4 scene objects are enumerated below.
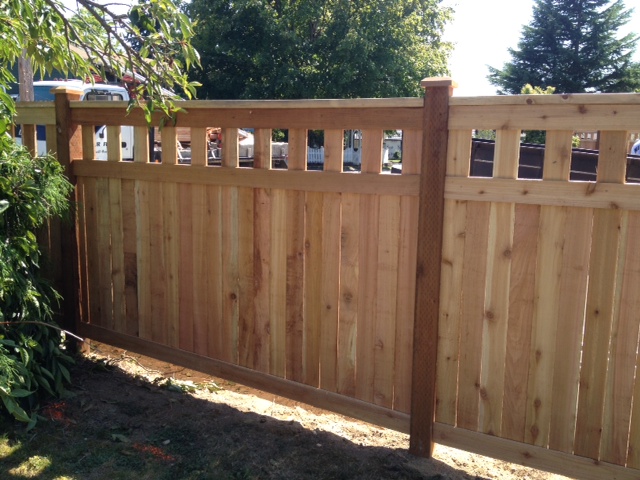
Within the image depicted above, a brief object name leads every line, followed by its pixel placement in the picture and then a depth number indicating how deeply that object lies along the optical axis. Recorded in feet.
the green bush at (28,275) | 11.30
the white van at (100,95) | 43.09
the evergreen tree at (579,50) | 114.32
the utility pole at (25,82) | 33.91
